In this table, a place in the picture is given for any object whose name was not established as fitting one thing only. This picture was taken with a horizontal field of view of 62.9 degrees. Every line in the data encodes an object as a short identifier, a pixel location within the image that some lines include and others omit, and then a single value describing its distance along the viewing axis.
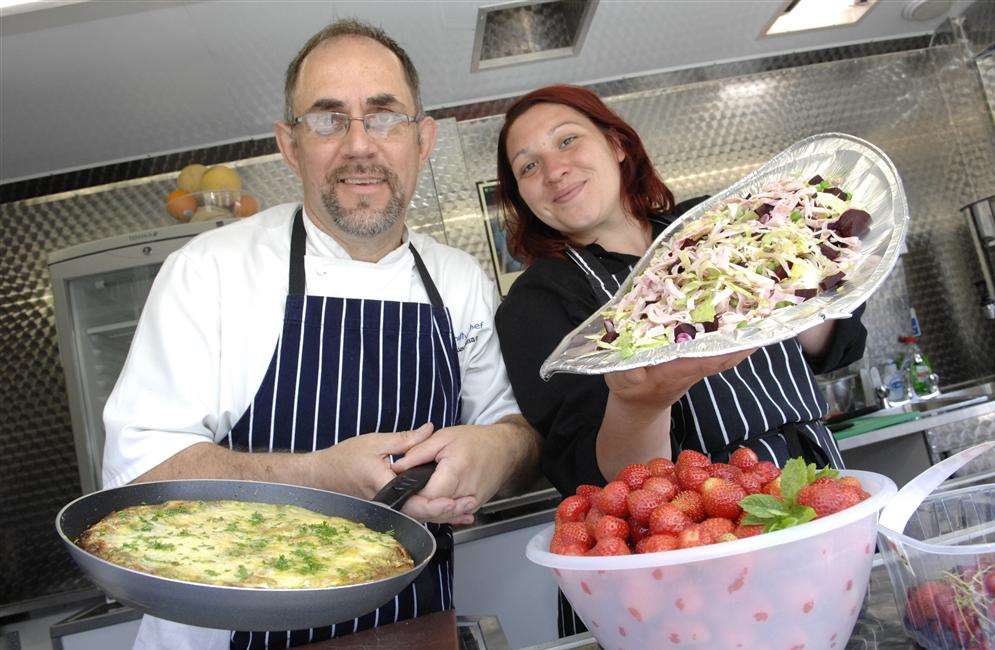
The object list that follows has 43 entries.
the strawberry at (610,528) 0.88
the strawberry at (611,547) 0.84
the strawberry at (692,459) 0.96
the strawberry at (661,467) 0.99
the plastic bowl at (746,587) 0.79
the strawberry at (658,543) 0.82
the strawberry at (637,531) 0.90
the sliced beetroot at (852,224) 1.14
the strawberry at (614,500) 0.93
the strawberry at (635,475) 0.97
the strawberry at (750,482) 0.90
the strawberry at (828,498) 0.81
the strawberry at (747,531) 0.82
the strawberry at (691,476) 0.92
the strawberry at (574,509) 0.99
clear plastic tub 0.75
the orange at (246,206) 3.75
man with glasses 1.53
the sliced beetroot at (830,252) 1.10
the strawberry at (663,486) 0.92
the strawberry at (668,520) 0.85
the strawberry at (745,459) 0.99
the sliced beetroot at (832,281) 1.03
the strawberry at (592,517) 0.94
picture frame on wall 4.23
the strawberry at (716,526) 0.82
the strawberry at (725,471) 0.93
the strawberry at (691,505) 0.88
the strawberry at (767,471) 0.94
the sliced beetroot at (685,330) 1.03
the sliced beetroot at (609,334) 1.13
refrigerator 3.55
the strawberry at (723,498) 0.87
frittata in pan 1.03
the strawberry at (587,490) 1.04
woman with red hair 1.55
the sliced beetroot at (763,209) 1.26
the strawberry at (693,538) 0.81
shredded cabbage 1.05
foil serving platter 0.92
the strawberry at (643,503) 0.90
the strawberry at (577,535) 0.91
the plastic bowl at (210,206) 3.70
